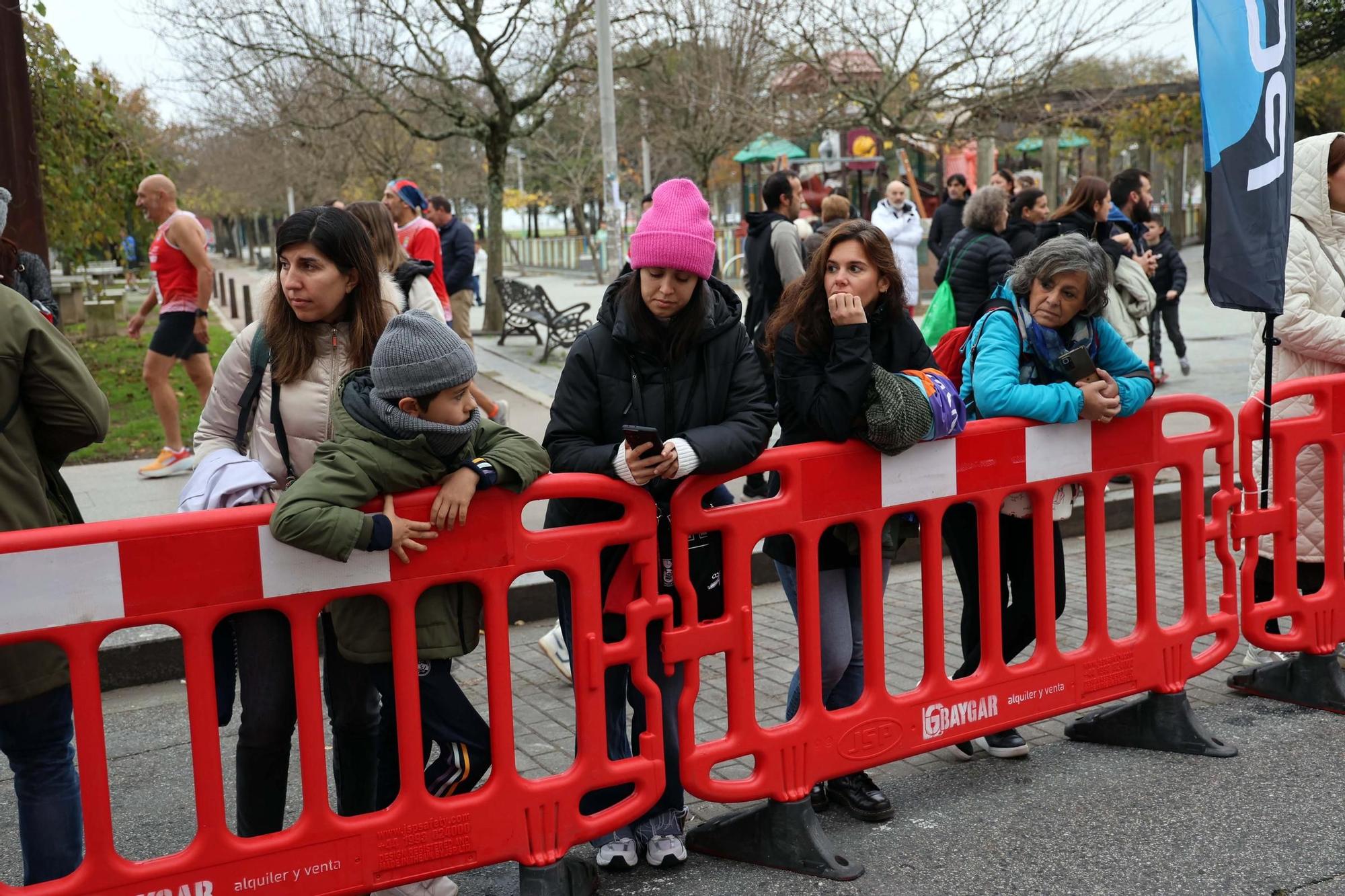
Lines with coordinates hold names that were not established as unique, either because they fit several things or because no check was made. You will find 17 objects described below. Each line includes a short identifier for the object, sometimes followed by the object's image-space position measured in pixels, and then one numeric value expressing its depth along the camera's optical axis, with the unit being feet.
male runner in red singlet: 28.60
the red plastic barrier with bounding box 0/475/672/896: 9.60
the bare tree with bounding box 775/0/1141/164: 69.62
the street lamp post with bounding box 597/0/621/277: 53.36
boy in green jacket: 10.00
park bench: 51.98
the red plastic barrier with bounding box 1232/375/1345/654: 15.29
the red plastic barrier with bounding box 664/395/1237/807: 12.12
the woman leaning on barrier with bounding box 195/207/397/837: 10.96
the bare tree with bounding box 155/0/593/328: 62.34
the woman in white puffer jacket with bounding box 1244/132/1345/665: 16.24
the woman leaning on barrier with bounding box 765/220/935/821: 12.23
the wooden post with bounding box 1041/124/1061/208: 96.53
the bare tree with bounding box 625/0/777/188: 78.23
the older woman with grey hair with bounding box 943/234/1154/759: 13.75
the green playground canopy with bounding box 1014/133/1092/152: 113.83
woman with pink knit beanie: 11.48
